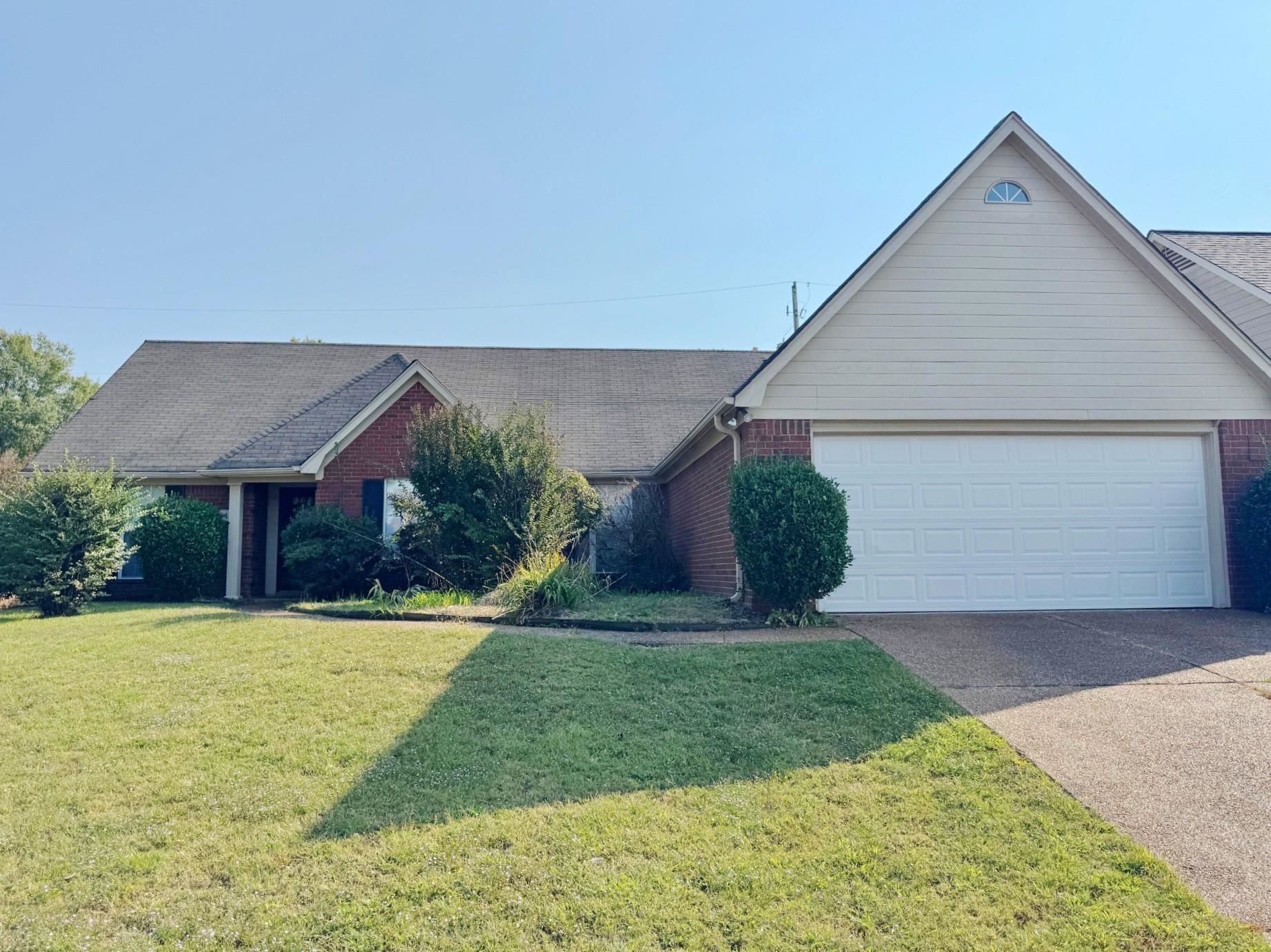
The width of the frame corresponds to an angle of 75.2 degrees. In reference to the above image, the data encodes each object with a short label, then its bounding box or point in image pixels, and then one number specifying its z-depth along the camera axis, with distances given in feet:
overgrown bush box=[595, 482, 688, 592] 47.39
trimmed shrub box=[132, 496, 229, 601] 46.93
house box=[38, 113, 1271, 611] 33.86
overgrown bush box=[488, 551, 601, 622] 33.04
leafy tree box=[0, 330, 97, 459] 127.54
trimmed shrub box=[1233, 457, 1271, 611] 32.91
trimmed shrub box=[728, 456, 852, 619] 29.94
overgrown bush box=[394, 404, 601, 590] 40.11
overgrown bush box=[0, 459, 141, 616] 39.75
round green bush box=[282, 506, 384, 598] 43.16
